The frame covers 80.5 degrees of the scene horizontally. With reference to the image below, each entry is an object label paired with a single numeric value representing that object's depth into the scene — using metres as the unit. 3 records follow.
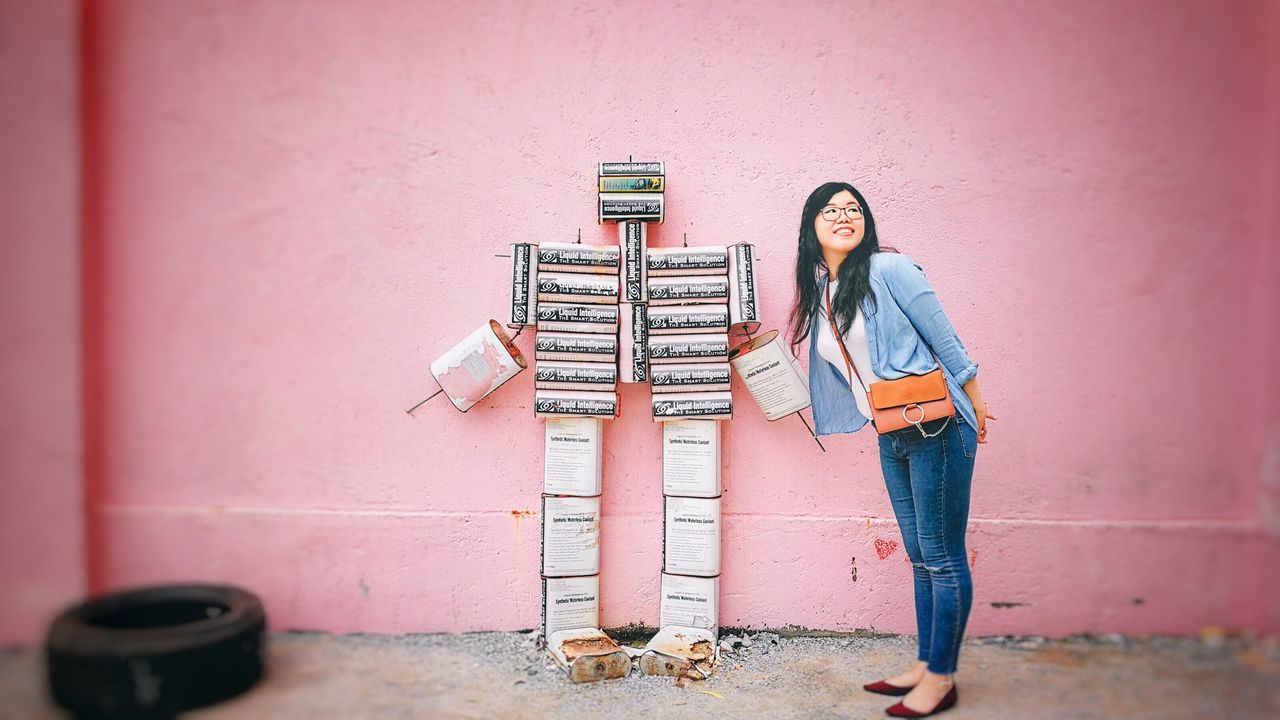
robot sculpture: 3.12
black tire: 2.48
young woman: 2.58
